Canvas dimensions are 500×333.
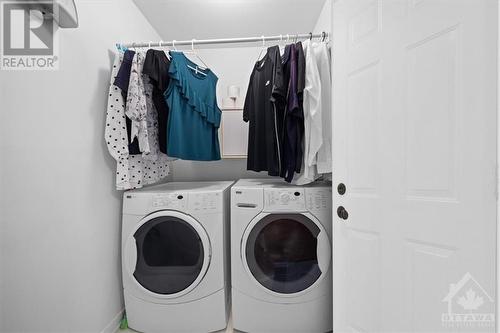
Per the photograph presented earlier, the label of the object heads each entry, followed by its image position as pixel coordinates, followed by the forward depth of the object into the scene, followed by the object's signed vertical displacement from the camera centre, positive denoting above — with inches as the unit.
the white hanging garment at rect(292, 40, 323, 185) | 49.6 +11.3
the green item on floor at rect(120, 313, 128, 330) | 55.4 -42.6
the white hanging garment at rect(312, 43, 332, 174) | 51.7 +14.4
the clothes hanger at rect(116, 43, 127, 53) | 55.6 +31.4
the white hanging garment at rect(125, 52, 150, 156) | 50.4 +13.4
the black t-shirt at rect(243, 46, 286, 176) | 52.2 +13.0
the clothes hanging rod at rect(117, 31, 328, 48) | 55.6 +33.6
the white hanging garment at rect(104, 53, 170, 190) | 50.5 +6.5
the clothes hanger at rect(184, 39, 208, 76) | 61.8 +28.8
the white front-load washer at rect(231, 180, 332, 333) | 51.1 -23.7
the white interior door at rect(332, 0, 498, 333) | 27.0 +0.2
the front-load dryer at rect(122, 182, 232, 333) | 52.0 -24.2
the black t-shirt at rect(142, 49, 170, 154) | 52.5 +21.8
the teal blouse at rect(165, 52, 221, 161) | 54.2 +14.9
